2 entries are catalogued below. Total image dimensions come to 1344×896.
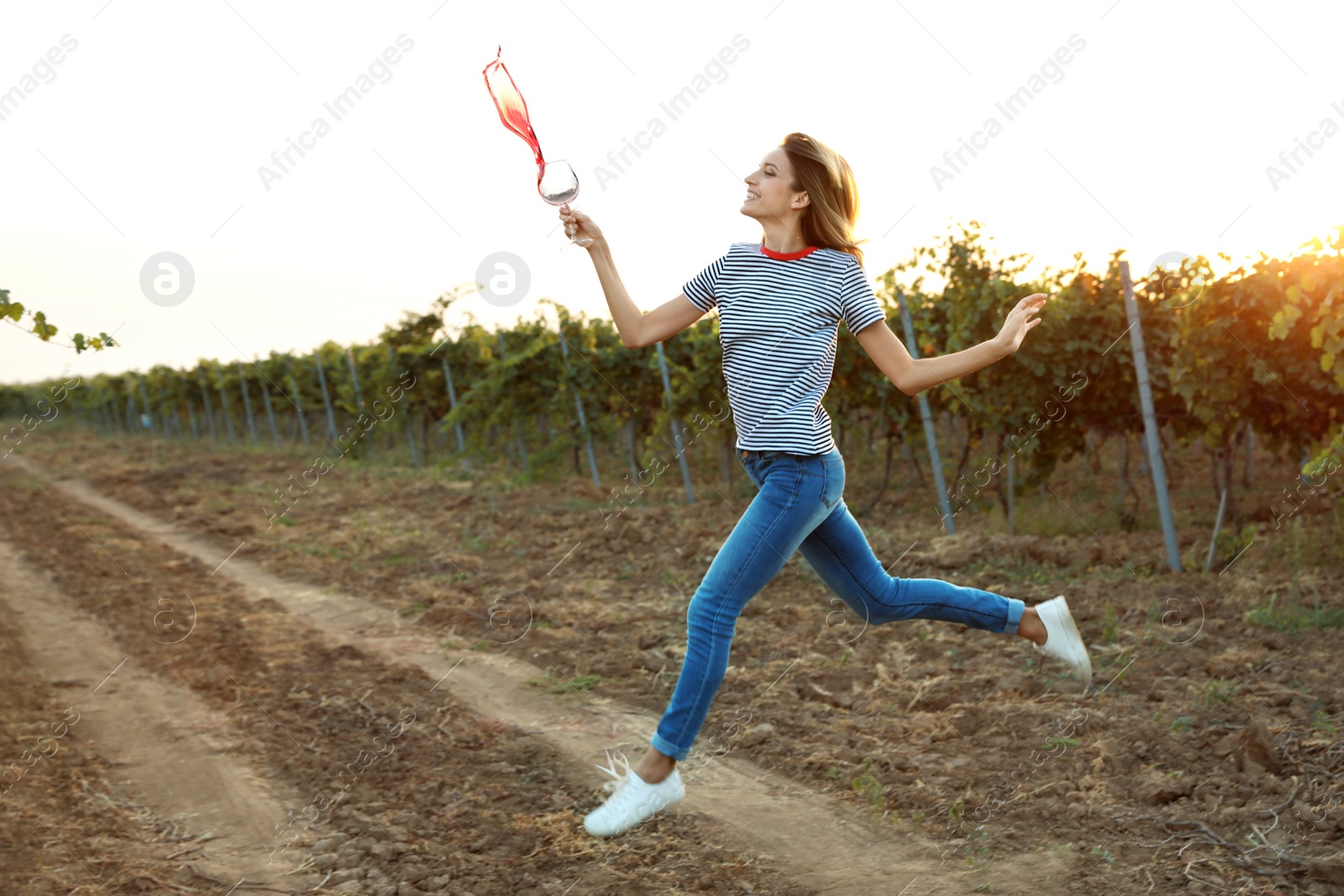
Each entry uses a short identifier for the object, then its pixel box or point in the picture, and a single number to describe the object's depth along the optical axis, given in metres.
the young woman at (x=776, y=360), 2.48
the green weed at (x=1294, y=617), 5.00
